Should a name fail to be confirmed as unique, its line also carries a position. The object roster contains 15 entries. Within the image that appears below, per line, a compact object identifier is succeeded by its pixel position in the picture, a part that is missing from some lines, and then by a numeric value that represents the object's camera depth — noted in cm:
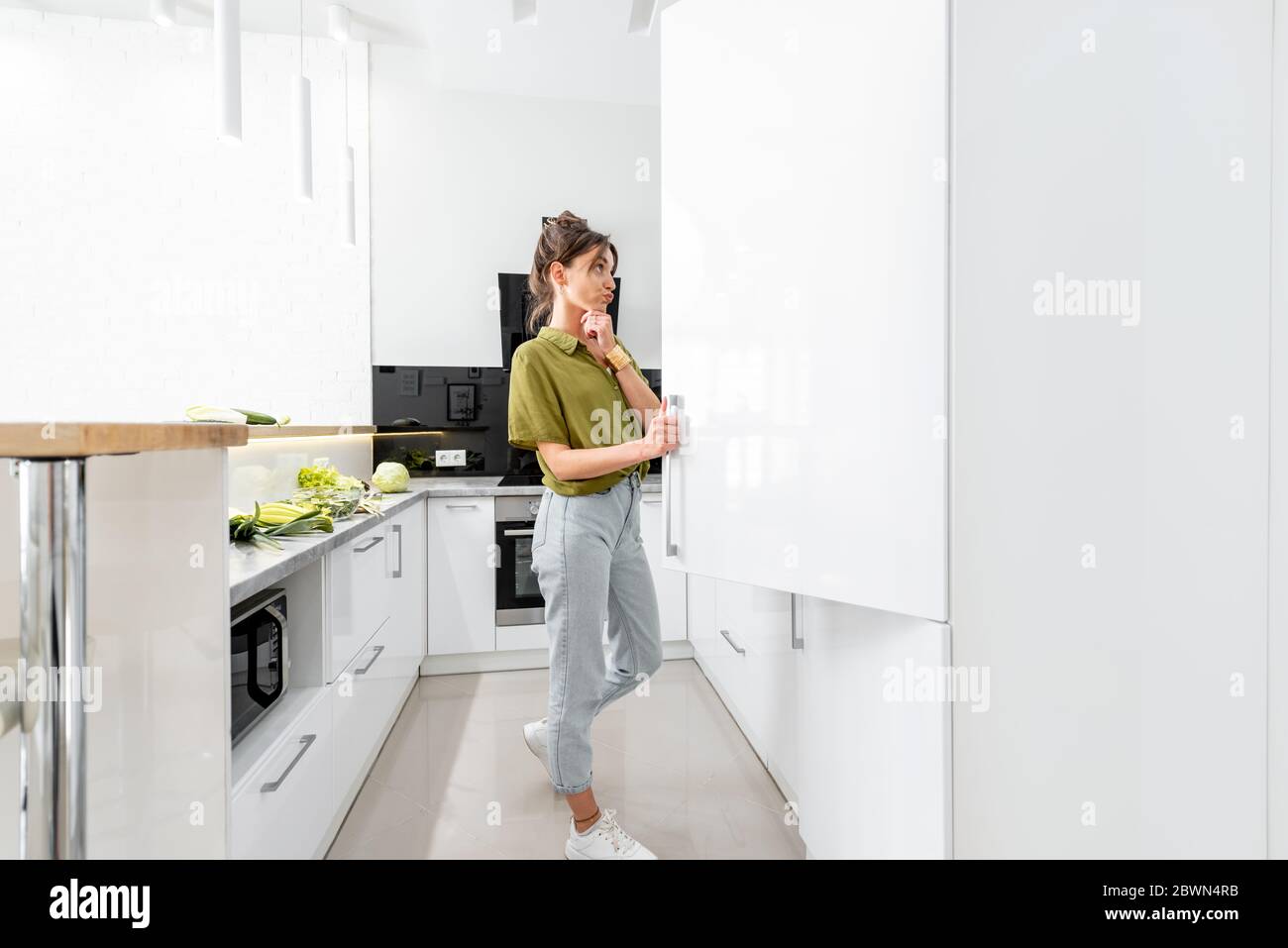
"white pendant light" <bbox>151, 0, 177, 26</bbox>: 263
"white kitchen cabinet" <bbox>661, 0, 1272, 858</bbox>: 101
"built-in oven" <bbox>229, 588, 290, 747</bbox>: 126
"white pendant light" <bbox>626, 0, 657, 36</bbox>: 279
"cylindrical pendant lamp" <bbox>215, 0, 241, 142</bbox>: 162
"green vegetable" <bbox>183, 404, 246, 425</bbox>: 162
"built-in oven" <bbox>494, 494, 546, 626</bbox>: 298
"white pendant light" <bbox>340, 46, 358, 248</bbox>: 278
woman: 150
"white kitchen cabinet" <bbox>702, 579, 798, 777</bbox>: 165
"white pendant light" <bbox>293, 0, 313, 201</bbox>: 226
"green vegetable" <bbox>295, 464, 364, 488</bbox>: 226
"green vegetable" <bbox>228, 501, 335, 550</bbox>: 149
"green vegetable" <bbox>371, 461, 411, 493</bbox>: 299
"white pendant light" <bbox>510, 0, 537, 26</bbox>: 278
